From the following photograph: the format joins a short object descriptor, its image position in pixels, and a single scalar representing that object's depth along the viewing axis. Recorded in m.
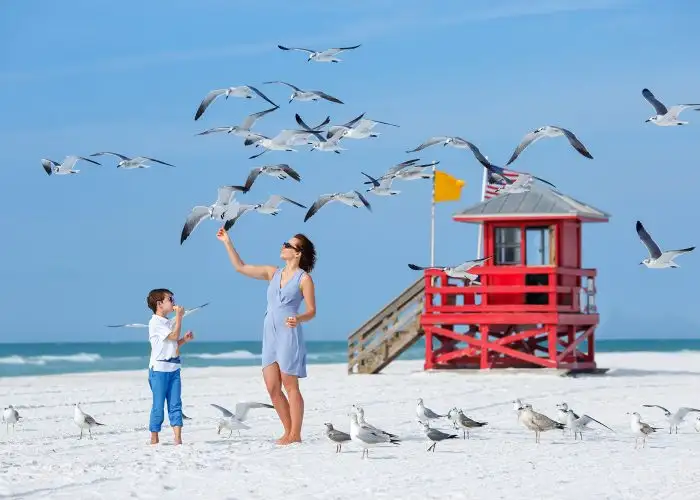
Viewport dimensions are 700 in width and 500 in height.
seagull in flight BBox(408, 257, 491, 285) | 20.76
